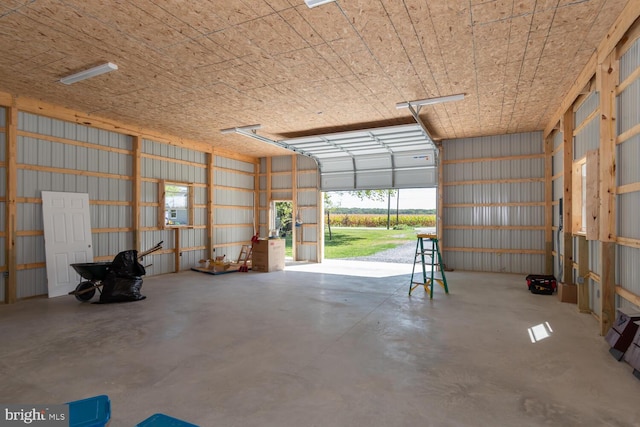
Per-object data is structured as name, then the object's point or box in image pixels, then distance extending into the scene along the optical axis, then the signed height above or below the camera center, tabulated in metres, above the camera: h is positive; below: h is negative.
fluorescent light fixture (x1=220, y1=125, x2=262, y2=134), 8.37 +2.08
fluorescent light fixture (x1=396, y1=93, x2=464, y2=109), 6.18 +2.05
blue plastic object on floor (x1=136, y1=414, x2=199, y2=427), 1.41 -0.86
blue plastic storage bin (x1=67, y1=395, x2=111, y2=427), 1.26 -0.75
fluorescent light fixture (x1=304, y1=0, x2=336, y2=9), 3.43 +2.09
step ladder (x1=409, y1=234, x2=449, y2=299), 6.45 -1.12
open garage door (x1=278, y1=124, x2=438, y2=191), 8.95 +1.74
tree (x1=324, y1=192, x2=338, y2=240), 29.03 +0.84
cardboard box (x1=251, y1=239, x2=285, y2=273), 9.55 -1.18
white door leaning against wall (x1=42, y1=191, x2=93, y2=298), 6.67 -0.45
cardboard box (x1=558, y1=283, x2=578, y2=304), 6.03 -1.42
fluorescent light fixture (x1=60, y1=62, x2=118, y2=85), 4.97 +2.11
